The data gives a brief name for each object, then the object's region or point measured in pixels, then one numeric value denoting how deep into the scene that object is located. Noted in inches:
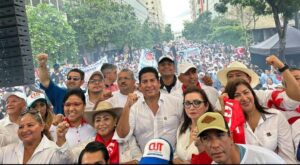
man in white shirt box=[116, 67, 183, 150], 116.8
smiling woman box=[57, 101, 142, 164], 104.7
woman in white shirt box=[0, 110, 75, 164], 78.2
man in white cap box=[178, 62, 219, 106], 152.0
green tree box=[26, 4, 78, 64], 850.1
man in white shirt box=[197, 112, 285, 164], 68.3
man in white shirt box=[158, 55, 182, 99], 157.0
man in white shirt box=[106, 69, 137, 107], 146.9
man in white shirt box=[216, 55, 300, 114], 107.2
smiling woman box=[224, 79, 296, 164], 98.2
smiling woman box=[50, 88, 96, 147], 116.3
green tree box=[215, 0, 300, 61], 444.8
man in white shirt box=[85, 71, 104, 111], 148.9
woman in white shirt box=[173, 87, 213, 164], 99.3
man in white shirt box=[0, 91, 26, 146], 132.4
